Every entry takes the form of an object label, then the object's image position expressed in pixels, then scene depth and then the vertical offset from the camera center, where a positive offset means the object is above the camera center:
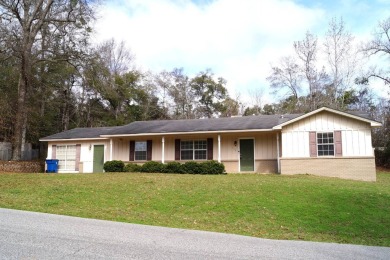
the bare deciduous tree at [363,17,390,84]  32.12 +10.13
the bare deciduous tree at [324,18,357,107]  34.31 +7.34
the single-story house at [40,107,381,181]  17.61 +0.90
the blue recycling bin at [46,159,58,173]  23.31 -0.42
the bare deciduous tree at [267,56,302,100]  38.56 +9.40
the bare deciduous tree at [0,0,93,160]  24.31 +9.97
